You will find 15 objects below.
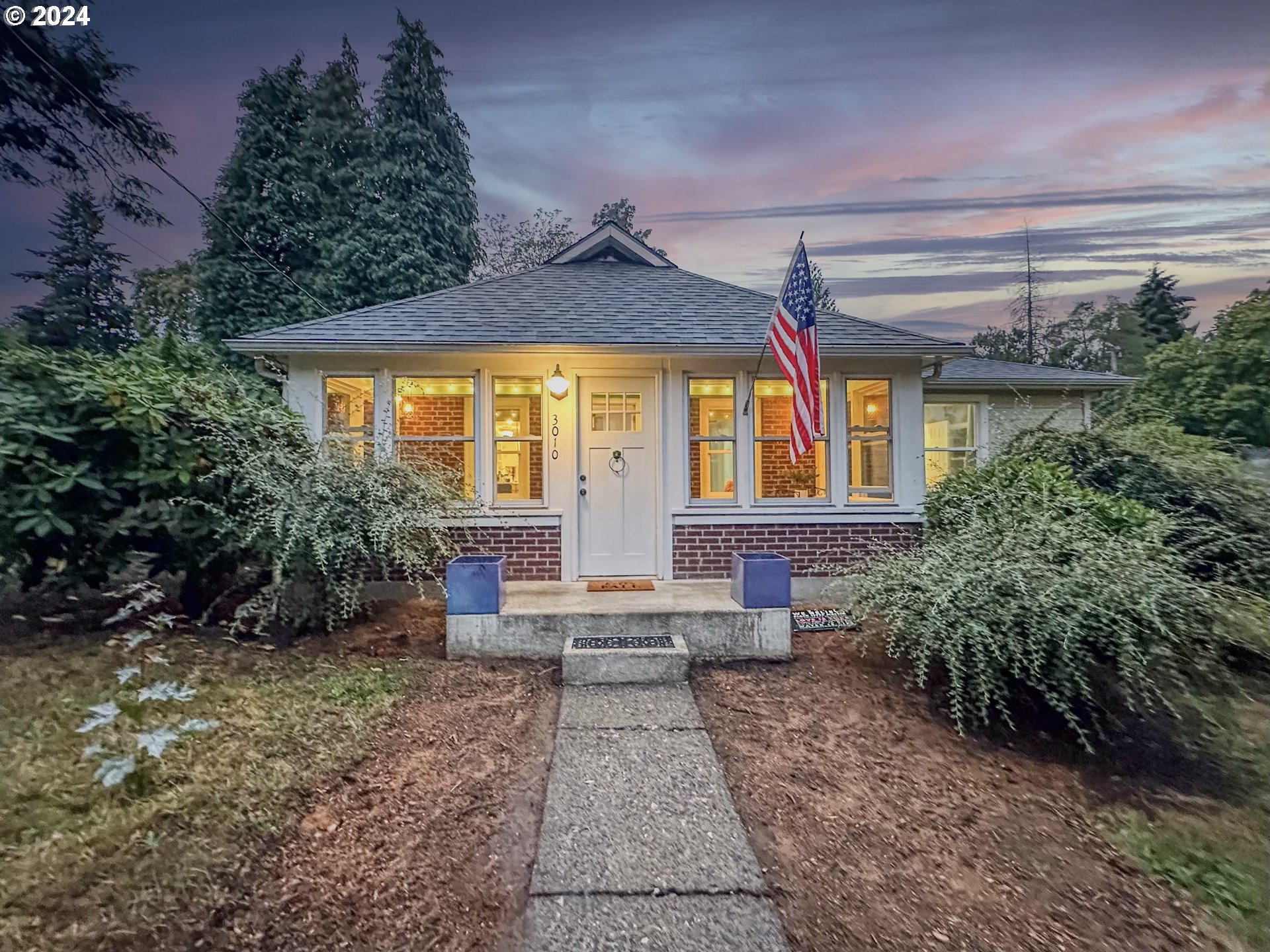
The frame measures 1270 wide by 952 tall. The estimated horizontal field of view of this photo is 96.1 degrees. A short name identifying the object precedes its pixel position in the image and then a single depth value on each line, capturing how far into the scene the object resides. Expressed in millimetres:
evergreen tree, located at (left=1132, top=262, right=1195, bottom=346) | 20422
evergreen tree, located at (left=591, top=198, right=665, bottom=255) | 24250
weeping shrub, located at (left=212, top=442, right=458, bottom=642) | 4238
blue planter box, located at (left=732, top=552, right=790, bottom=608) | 4508
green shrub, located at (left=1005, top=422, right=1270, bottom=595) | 4891
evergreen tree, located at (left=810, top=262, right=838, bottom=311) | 27812
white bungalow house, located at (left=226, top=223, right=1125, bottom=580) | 5887
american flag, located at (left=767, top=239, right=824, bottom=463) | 4746
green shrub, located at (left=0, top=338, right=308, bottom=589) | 3713
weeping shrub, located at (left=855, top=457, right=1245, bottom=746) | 3320
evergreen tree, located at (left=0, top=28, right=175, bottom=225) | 6258
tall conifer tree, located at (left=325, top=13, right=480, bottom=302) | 15500
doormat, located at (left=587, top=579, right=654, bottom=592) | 5465
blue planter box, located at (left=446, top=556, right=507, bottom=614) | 4445
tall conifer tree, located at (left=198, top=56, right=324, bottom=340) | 14703
